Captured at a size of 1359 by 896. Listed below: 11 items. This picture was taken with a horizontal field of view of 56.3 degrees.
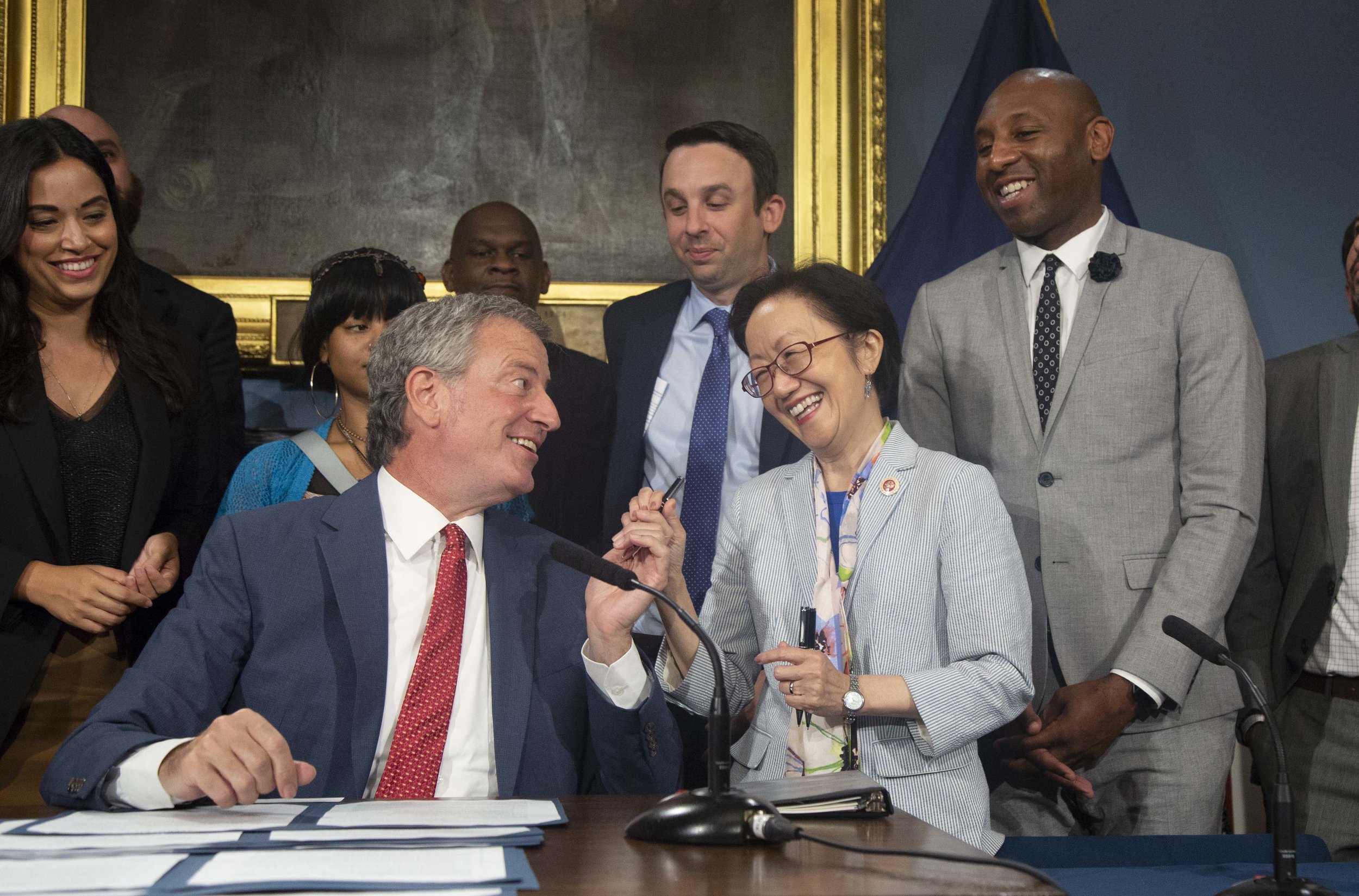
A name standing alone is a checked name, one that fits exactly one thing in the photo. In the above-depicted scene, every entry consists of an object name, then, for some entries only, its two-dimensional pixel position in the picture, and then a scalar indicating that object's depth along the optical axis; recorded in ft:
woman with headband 9.95
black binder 5.49
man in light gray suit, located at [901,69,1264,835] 8.69
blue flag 13.53
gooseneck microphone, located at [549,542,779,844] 4.98
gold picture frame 13.74
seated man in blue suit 6.89
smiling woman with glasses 7.19
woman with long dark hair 8.53
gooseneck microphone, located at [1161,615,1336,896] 5.28
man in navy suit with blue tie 10.25
